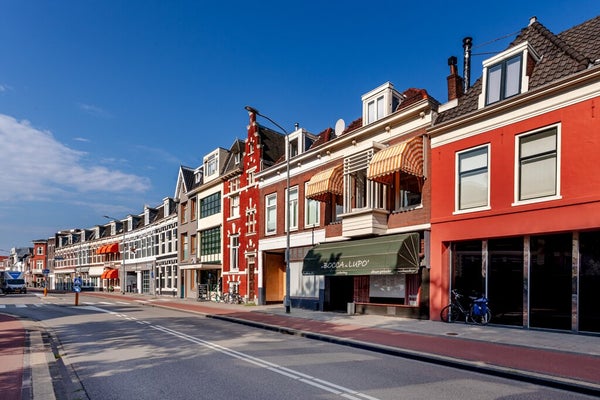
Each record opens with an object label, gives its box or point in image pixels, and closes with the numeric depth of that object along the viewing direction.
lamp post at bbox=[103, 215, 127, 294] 51.91
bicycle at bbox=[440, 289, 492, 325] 15.18
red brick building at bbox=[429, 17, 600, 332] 12.76
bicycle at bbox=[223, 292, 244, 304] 29.96
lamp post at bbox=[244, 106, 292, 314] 21.30
